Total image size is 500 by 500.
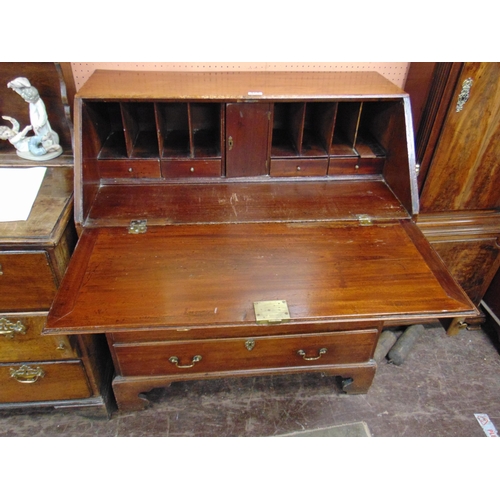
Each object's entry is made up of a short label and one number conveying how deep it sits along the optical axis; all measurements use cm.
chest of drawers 134
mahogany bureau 121
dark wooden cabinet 160
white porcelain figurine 161
